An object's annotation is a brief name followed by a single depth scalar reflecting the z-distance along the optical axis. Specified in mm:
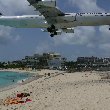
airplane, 42641
